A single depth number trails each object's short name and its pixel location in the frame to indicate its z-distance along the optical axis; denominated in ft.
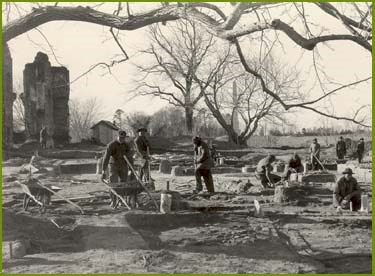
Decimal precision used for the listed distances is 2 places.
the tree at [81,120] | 269.56
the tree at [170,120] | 205.06
